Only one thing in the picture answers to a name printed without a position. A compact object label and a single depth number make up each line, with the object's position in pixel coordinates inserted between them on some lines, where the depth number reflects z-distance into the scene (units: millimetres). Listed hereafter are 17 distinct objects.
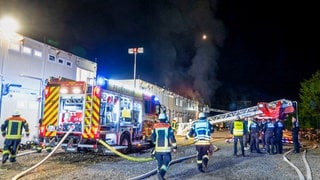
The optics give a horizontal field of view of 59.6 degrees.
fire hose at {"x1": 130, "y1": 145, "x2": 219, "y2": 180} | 6258
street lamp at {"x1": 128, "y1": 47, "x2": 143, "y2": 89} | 18322
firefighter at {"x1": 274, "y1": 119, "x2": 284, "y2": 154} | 11959
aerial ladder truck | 16226
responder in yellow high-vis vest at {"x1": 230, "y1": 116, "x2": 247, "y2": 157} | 10794
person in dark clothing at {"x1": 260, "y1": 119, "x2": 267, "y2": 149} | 12354
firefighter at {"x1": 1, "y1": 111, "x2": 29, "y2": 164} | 8149
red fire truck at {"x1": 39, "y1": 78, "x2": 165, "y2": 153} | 9519
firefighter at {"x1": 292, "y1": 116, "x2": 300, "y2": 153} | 12235
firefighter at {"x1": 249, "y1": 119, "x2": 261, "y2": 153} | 11806
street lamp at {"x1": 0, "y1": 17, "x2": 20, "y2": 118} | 10834
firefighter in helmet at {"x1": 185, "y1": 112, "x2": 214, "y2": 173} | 7351
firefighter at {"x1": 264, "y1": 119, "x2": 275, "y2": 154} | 11783
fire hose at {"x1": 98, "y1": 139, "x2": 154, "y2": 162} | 8843
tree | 24709
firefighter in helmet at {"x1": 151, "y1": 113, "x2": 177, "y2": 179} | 6226
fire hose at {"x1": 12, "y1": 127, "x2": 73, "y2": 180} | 6035
